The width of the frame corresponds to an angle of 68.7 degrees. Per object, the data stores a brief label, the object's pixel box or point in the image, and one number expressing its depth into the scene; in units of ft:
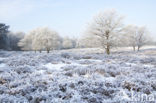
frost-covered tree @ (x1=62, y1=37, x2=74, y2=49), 210.06
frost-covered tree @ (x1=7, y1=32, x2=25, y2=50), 165.55
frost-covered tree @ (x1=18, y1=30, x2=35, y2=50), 126.54
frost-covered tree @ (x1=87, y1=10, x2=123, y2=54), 57.15
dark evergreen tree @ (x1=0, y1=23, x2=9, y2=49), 113.26
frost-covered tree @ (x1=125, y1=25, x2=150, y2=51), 119.03
